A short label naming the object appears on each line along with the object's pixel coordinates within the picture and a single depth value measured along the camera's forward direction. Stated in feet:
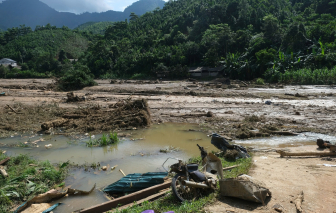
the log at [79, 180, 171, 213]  14.55
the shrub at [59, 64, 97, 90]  78.23
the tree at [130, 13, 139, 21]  292.61
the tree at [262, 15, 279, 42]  117.80
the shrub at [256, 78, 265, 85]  82.33
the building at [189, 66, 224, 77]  110.93
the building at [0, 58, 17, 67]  198.70
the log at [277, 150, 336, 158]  21.57
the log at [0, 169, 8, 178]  18.56
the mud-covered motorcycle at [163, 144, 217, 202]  14.26
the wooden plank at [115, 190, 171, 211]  14.67
